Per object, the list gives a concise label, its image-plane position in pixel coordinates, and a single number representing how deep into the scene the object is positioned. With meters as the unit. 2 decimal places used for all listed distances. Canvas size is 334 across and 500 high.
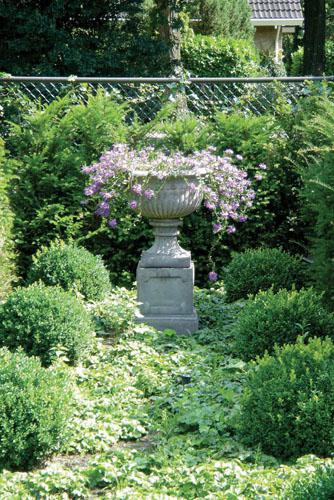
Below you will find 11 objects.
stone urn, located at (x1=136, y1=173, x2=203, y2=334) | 7.49
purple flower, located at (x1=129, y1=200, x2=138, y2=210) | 7.53
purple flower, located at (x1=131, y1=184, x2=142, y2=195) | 7.39
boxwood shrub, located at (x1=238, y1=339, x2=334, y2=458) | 4.86
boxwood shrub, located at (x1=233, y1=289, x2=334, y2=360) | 6.26
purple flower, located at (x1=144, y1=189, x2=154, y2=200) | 7.40
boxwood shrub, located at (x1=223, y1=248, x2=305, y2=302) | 7.86
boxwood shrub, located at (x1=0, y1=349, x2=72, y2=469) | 4.81
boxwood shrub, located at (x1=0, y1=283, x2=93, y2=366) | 6.29
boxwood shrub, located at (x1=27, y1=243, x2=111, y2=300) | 7.57
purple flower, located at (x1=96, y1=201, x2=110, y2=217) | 7.98
